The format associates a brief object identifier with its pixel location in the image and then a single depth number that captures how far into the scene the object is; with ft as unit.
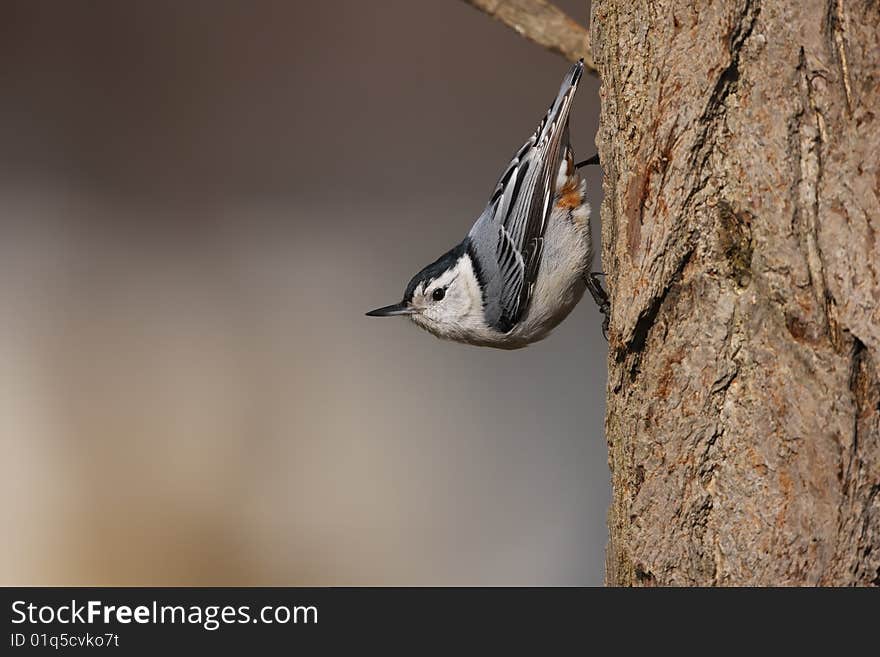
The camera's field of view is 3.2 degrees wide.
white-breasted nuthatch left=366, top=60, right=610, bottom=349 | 19.52
